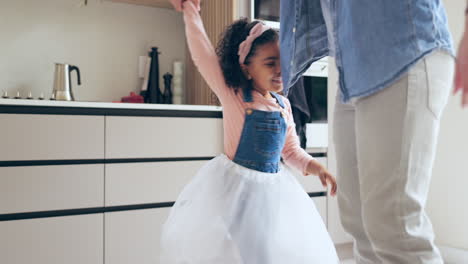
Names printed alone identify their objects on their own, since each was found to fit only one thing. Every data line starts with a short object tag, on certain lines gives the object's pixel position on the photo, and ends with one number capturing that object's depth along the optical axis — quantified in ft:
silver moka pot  7.44
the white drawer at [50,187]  5.67
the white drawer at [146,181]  6.28
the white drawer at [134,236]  6.19
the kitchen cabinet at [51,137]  5.70
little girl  3.56
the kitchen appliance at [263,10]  7.62
